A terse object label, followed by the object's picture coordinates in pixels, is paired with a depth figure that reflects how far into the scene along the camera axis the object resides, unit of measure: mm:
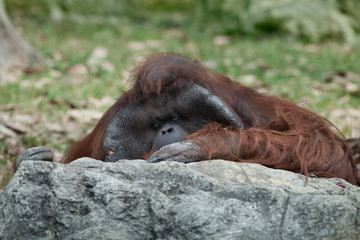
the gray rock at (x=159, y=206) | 6809
